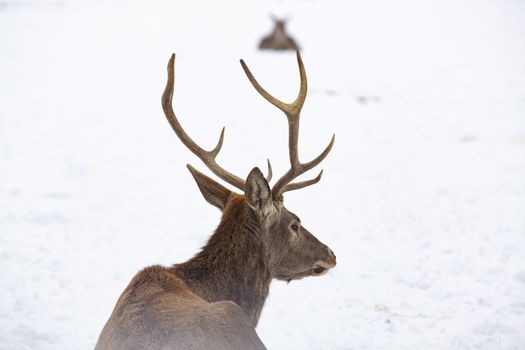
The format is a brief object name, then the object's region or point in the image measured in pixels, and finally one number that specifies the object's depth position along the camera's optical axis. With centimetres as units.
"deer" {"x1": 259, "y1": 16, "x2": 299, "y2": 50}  4178
